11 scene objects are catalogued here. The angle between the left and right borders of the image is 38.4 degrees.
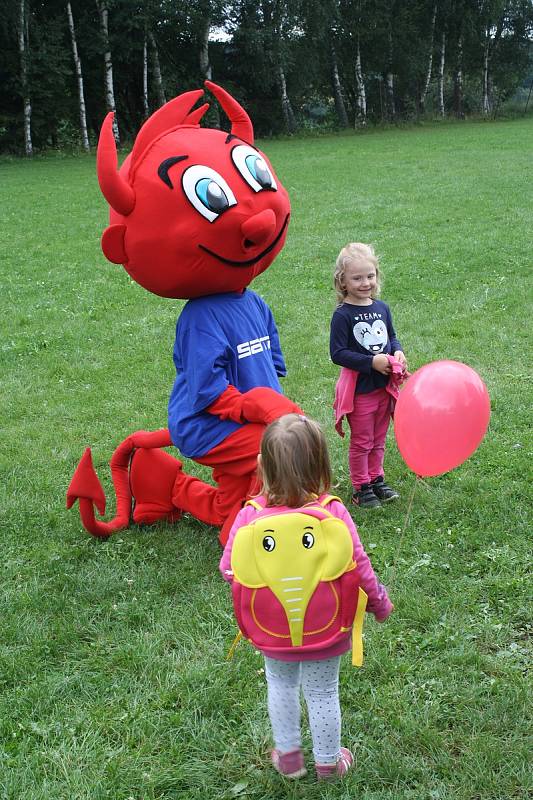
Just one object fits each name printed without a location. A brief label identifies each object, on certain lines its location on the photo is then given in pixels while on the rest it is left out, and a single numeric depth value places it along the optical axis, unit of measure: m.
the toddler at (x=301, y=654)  2.37
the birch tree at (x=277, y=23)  31.48
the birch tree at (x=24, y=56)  25.66
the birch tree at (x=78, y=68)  26.89
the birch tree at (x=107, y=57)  26.88
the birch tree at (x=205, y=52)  29.39
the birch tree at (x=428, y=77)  36.03
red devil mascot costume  3.76
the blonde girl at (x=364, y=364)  4.46
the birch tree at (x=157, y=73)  28.75
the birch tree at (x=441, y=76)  36.53
